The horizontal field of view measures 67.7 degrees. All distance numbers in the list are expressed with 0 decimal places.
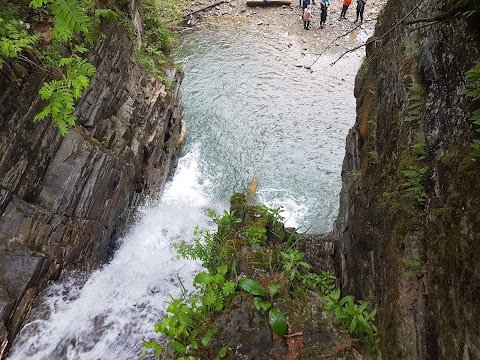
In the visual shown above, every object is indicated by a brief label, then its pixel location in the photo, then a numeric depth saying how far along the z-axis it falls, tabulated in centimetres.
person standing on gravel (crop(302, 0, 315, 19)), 1956
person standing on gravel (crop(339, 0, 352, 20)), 1964
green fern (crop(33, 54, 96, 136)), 560
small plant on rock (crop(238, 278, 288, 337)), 429
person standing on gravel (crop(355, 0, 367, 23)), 1875
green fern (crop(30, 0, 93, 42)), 500
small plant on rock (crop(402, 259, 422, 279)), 434
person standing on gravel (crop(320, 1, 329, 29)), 1904
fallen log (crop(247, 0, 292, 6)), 2125
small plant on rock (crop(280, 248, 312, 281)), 520
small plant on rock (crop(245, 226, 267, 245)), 611
